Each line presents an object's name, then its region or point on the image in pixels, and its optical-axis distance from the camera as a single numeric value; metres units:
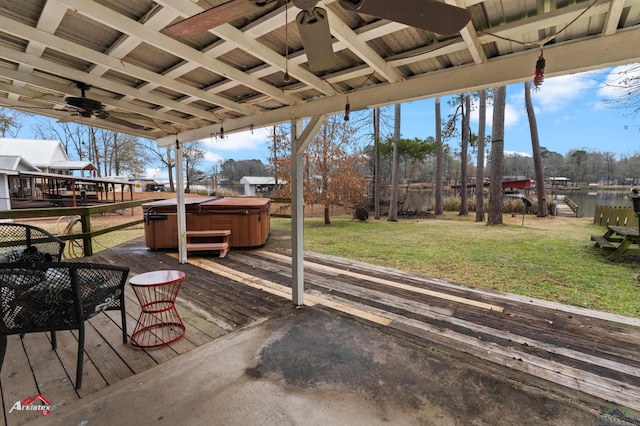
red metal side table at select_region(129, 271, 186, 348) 2.43
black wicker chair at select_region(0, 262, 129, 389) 1.74
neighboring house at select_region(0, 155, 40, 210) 10.90
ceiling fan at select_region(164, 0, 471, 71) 1.17
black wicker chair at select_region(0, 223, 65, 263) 2.61
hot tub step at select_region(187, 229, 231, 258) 5.23
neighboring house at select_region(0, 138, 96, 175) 17.09
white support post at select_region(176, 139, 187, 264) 4.80
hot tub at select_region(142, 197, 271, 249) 5.72
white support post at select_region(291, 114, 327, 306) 3.06
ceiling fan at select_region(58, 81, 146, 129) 2.81
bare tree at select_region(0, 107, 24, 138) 16.30
